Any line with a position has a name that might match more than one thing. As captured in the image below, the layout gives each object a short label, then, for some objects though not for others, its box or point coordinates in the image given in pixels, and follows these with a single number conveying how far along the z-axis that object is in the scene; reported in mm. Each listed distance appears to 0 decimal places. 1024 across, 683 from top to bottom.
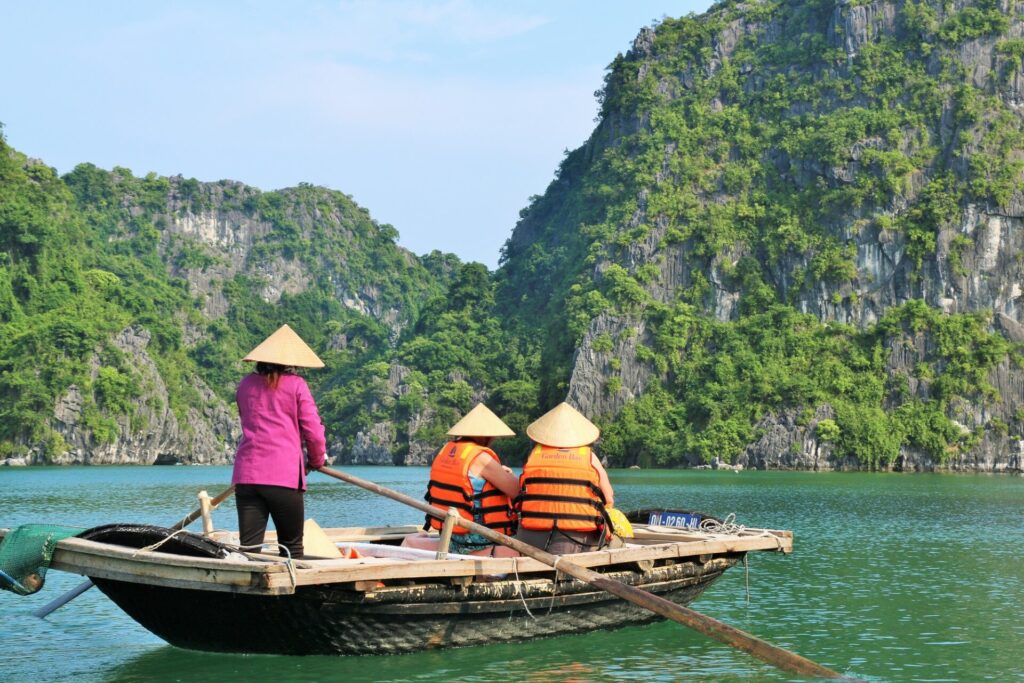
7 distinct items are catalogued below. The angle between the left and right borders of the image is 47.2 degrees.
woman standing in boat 9695
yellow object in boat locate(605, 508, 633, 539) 11879
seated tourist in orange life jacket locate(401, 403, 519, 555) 11727
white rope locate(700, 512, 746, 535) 13502
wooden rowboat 9250
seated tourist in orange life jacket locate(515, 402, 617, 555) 11148
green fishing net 9469
